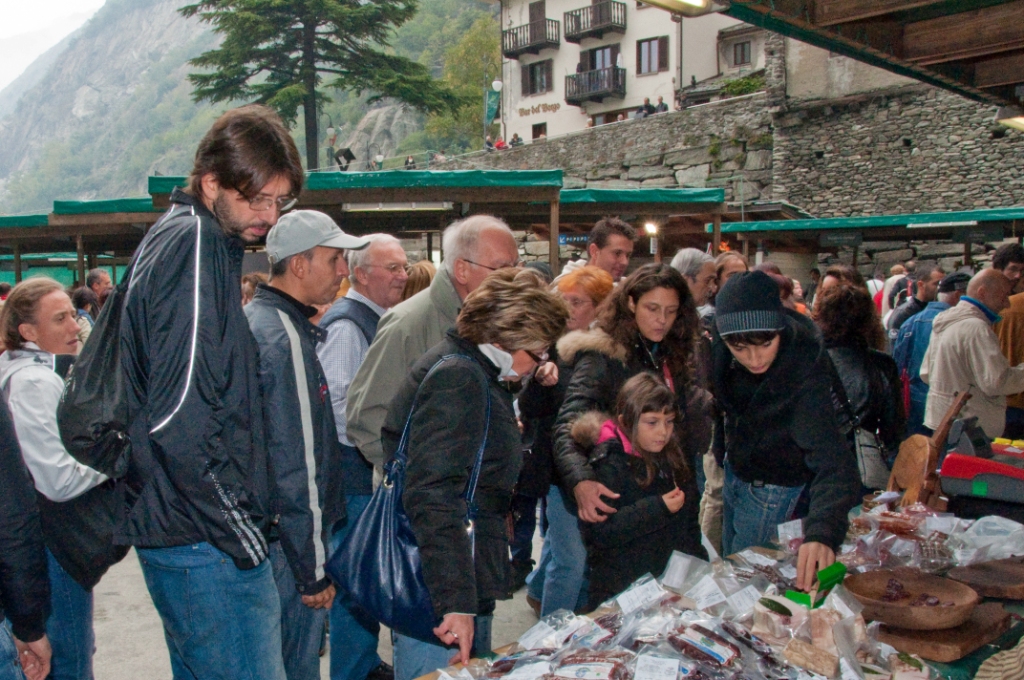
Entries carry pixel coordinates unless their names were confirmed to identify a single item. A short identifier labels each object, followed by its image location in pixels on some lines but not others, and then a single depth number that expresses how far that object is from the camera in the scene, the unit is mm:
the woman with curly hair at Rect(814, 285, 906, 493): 3713
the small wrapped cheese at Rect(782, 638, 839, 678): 1718
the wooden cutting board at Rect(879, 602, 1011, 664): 1907
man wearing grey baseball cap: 1847
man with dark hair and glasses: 1479
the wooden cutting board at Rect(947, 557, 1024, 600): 2207
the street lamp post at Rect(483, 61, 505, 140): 36875
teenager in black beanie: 2336
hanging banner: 36753
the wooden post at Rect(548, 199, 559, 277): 8906
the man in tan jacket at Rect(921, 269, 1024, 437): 4336
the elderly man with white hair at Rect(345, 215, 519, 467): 2680
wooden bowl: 1961
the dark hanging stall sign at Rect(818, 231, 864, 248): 12625
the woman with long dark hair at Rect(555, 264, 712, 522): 2996
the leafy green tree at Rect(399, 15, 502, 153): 54656
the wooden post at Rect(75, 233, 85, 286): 10734
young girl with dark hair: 2688
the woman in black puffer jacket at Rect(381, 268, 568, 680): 1771
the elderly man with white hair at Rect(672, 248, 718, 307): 4723
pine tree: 29406
